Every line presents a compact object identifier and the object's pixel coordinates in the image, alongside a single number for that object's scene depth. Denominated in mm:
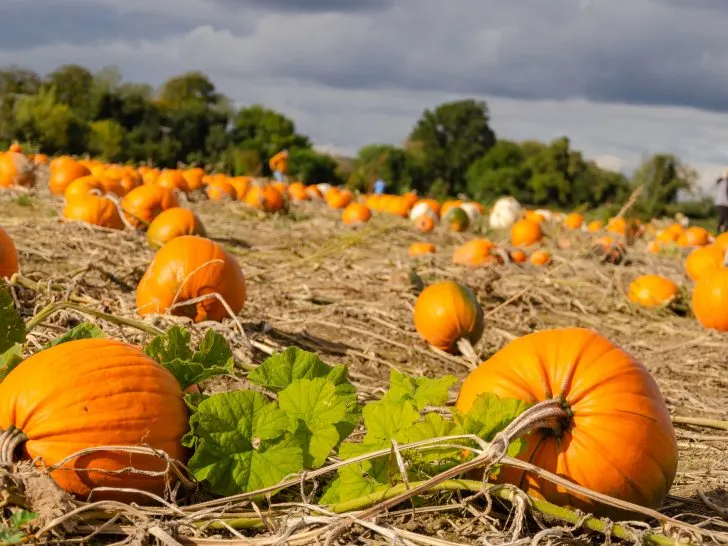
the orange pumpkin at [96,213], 8016
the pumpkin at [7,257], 4613
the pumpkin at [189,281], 4695
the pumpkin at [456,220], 14227
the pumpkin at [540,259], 9875
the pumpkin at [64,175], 11250
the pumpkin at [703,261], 8664
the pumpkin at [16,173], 12117
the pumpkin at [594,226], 14795
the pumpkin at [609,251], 10281
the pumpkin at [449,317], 5500
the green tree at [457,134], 53219
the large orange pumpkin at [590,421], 2500
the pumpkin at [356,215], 13742
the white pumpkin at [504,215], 15711
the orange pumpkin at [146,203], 8281
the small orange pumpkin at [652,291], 7895
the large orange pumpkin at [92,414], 2240
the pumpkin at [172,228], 6957
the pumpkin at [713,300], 6801
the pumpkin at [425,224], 13062
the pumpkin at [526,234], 11961
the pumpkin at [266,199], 13961
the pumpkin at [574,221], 16031
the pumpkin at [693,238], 13664
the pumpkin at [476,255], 9086
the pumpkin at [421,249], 10164
